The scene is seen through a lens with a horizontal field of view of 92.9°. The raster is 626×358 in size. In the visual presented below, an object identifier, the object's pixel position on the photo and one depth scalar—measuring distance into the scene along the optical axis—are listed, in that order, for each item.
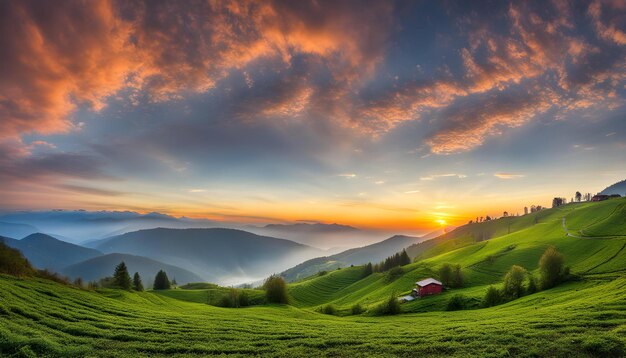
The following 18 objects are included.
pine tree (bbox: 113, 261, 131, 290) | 113.51
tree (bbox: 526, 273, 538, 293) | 85.98
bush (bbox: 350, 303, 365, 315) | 94.19
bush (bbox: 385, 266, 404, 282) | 157.05
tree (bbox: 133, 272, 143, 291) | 139.91
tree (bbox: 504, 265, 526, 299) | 85.00
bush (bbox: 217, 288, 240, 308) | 109.47
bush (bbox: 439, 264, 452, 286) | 122.31
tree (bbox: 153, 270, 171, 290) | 171.38
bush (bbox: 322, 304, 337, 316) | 98.75
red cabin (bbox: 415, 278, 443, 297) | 109.38
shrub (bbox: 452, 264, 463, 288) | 121.76
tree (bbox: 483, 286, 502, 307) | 81.12
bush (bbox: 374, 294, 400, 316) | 82.88
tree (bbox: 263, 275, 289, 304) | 113.88
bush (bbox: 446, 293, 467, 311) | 84.19
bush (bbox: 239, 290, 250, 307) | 117.44
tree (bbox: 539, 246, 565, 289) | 85.94
